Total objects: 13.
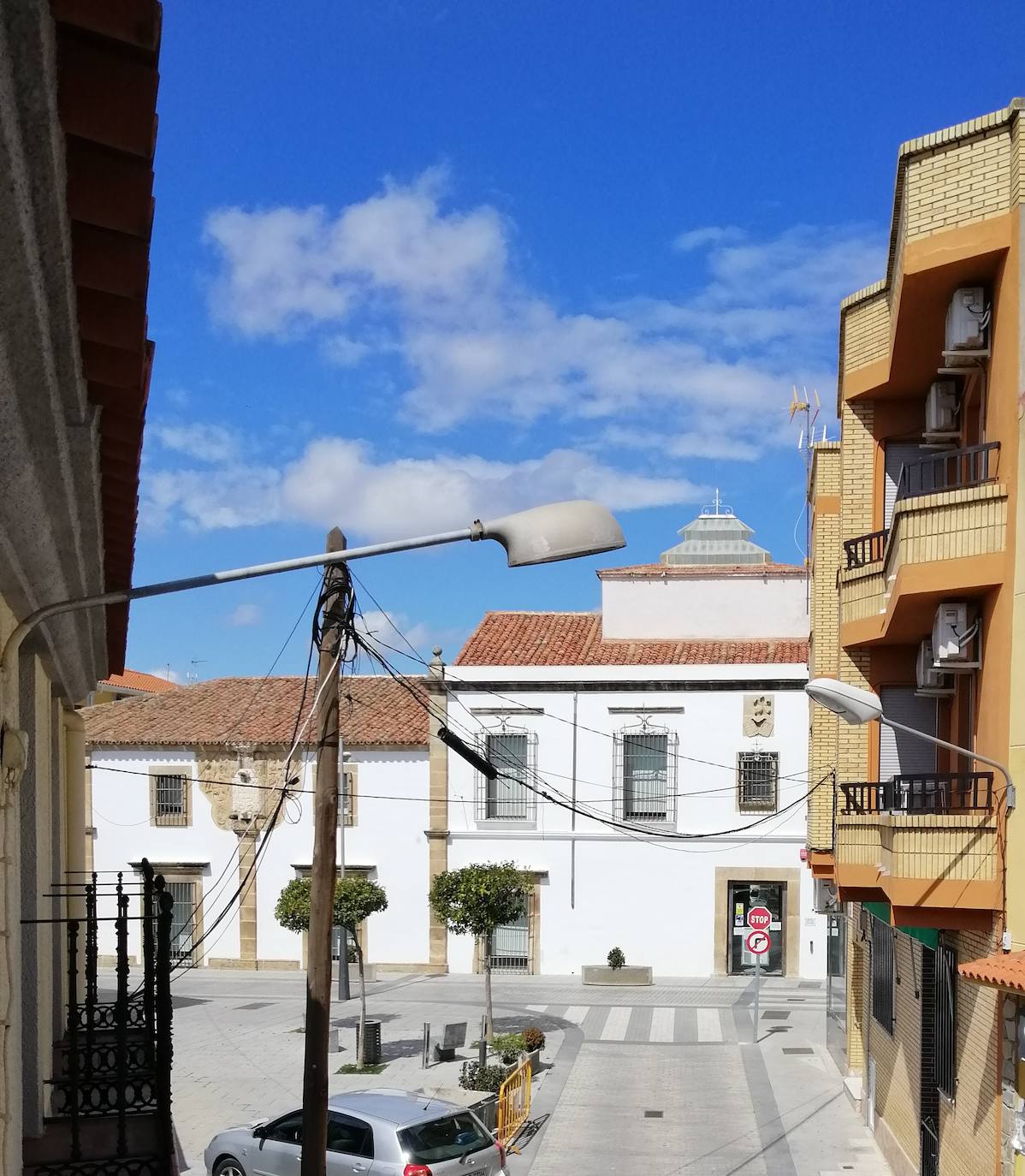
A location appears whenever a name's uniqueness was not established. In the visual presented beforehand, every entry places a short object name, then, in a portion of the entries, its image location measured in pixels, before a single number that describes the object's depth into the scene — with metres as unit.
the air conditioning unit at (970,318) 10.89
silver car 14.14
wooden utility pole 12.41
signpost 23.55
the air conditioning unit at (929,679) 13.17
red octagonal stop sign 23.73
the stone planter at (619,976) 32.00
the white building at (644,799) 32.66
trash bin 23.44
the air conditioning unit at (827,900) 21.86
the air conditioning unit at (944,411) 13.30
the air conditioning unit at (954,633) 11.16
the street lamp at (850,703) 9.68
